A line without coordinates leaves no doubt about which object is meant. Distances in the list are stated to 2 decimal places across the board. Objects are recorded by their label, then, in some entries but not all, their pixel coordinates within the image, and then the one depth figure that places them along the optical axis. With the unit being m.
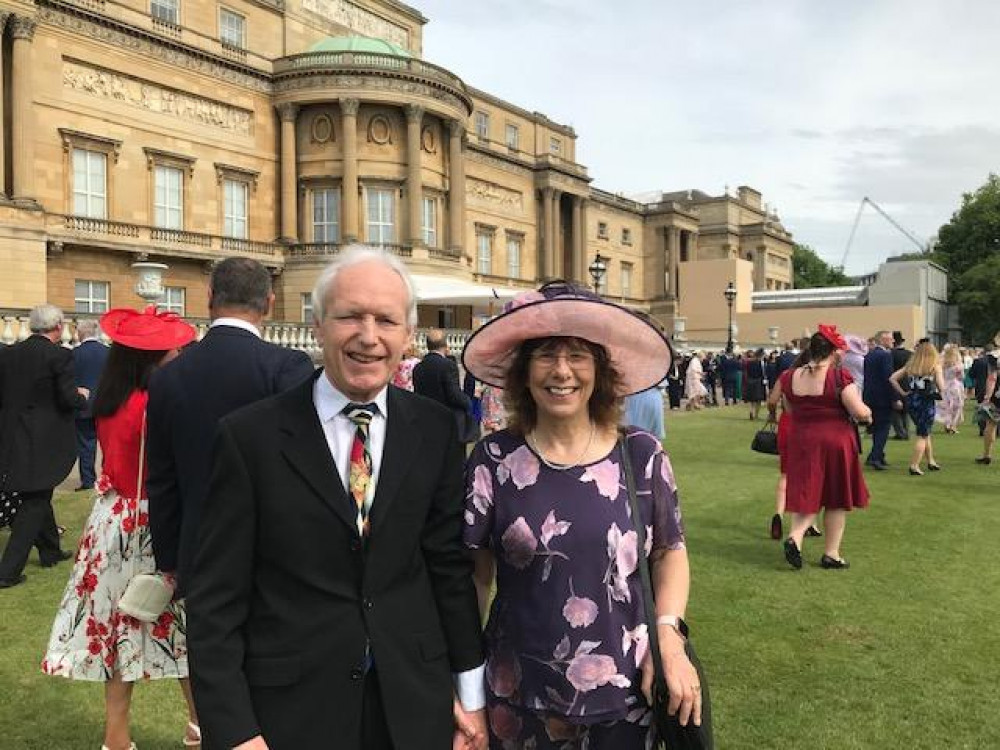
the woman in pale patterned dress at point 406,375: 12.13
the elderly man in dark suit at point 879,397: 13.23
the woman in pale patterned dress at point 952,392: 18.05
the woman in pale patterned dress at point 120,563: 3.57
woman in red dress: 7.17
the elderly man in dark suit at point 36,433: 6.86
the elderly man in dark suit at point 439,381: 11.00
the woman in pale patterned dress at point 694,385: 26.17
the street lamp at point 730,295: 35.08
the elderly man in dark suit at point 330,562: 2.13
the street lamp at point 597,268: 23.80
